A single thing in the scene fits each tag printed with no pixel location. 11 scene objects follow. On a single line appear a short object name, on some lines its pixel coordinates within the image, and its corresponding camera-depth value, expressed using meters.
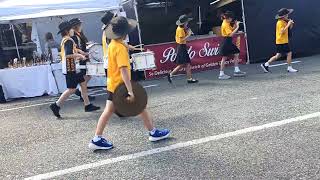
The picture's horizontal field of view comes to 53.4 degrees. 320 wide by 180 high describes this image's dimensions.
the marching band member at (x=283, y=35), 7.43
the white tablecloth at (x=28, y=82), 7.67
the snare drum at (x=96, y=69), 6.12
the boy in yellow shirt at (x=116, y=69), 3.73
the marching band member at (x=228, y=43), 7.63
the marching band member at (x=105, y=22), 5.44
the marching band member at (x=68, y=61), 5.50
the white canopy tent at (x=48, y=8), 7.56
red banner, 8.63
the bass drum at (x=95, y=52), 6.99
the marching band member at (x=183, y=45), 7.46
